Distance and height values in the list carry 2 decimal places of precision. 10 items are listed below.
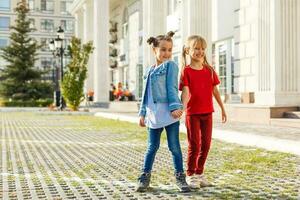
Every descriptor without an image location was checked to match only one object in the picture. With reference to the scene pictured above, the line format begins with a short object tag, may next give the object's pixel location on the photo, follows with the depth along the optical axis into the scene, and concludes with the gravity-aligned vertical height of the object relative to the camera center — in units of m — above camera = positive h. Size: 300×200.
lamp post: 29.43 +2.94
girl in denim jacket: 5.55 -0.13
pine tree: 50.12 +2.34
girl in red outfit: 5.74 -0.07
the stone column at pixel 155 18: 25.27 +3.68
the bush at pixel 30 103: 45.88 -0.55
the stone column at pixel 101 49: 36.22 +3.19
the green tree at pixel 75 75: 27.66 +1.12
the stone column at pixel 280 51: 13.98 +1.16
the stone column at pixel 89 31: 43.99 +5.43
